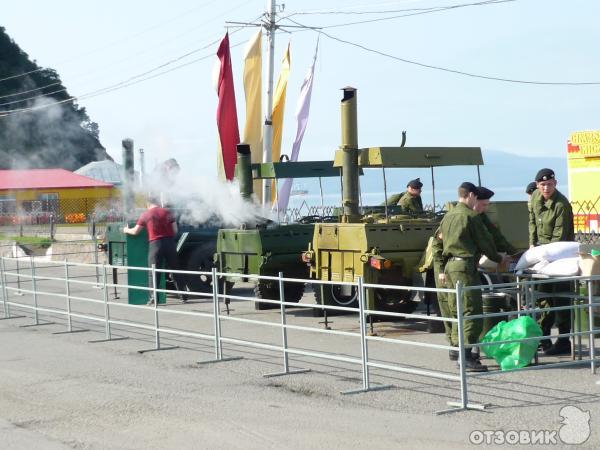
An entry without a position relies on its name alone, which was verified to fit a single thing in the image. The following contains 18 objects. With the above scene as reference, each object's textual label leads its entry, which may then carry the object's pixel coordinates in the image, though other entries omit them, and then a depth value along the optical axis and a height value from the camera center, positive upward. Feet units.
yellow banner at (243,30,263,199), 99.04 +11.19
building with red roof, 209.33 +6.82
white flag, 99.76 +9.43
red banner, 91.68 +9.05
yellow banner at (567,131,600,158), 74.28 +3.77
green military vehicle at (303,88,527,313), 46.85 -1.24
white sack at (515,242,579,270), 37.11 -1.81
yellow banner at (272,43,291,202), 100.01 +10.04
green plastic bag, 32.48 -4.33
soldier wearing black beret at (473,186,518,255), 35.86 -0.73
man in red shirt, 59.16 -0.92
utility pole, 93.91 +10.05
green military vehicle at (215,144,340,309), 55.31 -1.52
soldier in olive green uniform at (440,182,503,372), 34.83 -1.35
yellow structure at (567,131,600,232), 74.33 +1.50
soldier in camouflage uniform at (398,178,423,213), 53.75 +0.44
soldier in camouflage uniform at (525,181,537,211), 49.26 +0.58
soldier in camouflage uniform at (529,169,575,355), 37.50 -1.08
